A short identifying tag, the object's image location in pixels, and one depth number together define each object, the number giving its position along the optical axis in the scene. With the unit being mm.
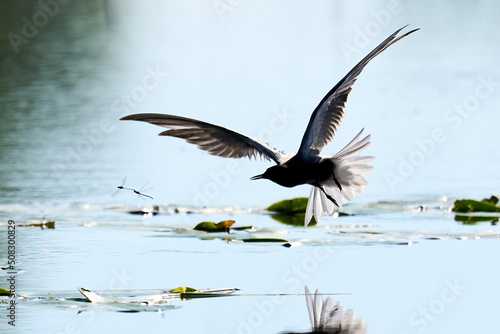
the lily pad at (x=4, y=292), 11859
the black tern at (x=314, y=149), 12430
